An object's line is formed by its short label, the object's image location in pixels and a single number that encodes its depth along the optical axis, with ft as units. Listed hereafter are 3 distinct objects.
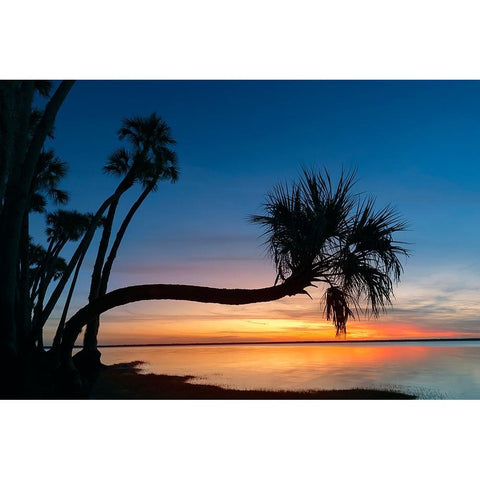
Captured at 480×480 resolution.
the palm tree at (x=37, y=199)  33.19
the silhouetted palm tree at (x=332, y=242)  26.11
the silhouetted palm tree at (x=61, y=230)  57.86
